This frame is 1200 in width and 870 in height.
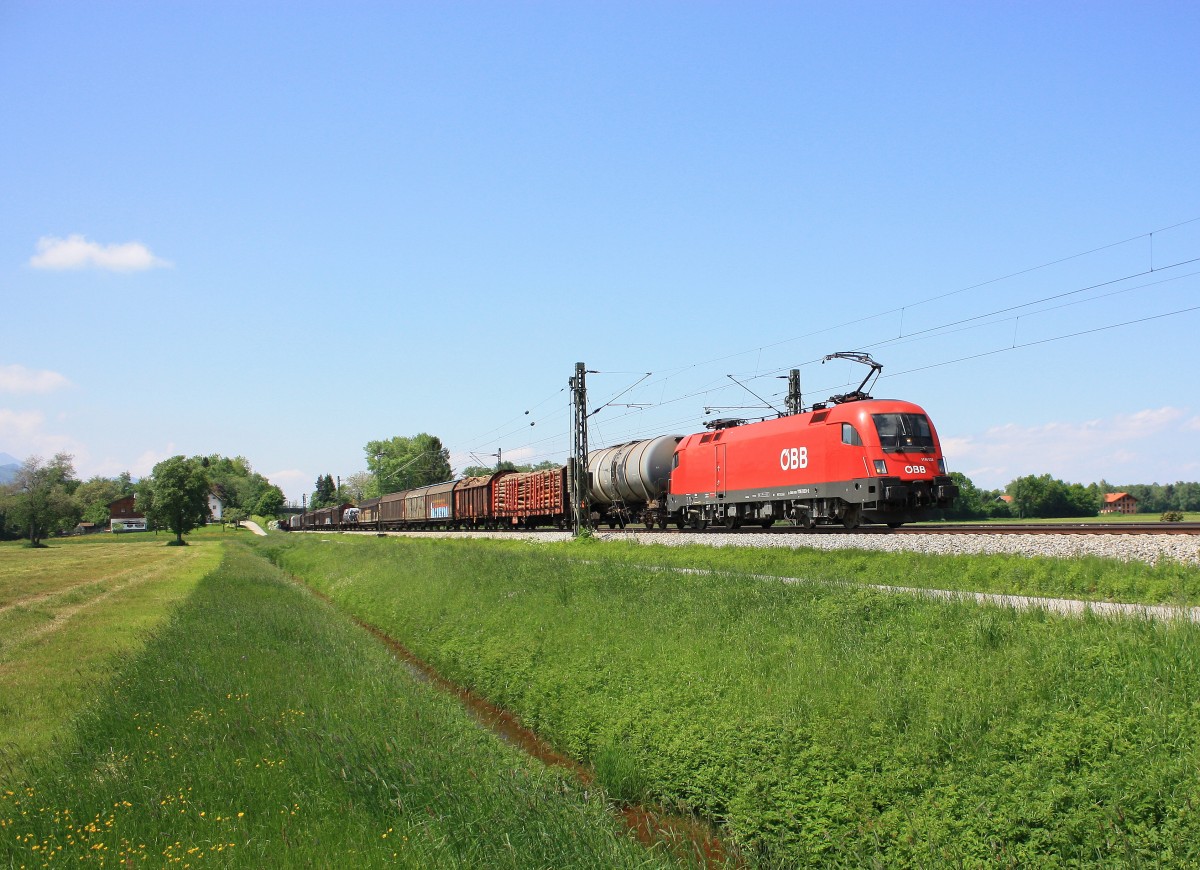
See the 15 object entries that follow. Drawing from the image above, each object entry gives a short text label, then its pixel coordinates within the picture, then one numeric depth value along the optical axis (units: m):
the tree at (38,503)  82.56
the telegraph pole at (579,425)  40.44
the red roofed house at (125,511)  160.38
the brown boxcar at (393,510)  84.94
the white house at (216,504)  184.75
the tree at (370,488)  180.61
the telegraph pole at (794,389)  48.00
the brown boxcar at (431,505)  69.56
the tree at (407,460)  162.62
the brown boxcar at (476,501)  60.66
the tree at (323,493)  193.88
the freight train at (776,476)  25.73
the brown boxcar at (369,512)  95.78
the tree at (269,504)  180.00
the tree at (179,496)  83.81
